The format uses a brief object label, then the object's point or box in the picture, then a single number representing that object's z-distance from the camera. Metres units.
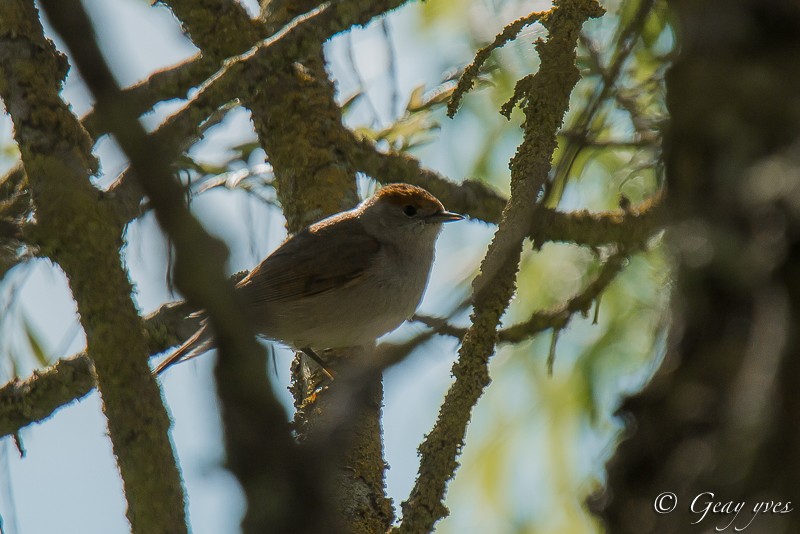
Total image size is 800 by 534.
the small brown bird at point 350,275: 9.59
